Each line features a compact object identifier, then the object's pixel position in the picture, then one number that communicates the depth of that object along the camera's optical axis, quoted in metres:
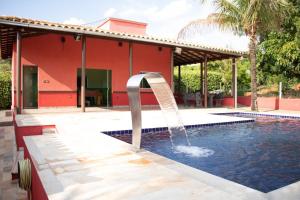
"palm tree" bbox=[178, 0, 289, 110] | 12.80
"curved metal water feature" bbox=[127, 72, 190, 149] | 4.64
